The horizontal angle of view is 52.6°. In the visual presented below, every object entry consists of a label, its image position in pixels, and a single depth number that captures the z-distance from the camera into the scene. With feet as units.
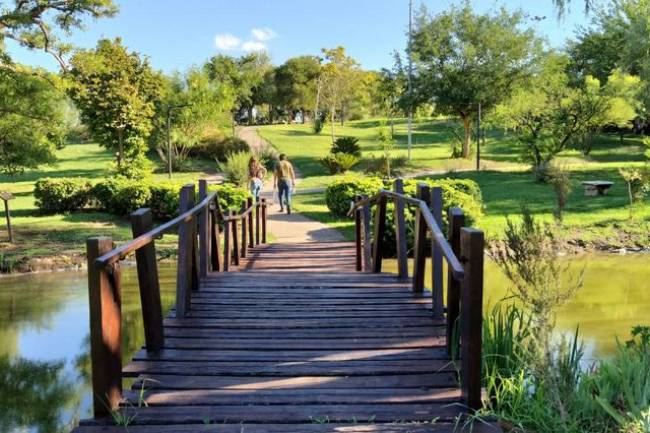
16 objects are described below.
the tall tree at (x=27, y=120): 51.08
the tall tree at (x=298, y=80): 196.13
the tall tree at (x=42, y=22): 50.16
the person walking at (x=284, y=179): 52.95
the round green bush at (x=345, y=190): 54.90
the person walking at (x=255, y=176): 52.39
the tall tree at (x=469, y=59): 105.29
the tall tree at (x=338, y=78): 182.39
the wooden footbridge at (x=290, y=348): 10.46
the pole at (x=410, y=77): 109.91
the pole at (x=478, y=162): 93.45
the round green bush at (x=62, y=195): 65.57
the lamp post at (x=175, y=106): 106.25
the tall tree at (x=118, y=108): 94.38
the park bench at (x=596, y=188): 65.62
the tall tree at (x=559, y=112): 83.79
